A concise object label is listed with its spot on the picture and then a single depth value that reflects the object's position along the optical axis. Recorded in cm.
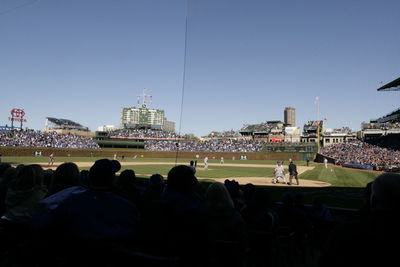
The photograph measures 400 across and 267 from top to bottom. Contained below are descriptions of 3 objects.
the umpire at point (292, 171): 2067
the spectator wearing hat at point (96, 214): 265
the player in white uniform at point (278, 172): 2212
